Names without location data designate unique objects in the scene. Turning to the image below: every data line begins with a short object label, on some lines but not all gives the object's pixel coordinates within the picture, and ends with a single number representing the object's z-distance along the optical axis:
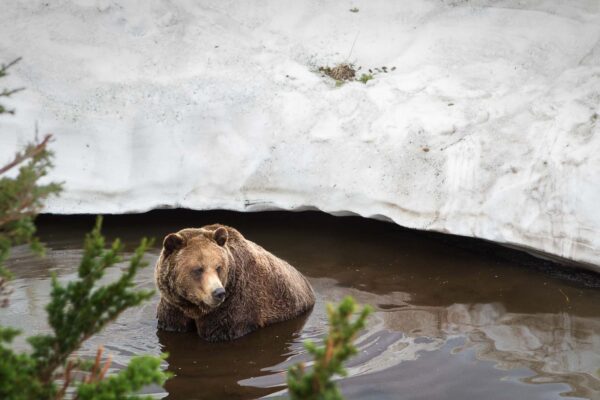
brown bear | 14.84
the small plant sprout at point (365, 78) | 22.58
